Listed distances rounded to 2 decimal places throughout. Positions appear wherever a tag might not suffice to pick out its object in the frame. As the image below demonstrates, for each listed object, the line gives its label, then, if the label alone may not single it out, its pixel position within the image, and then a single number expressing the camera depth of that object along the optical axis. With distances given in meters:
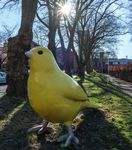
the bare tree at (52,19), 8.80
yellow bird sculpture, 2.20
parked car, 13.09
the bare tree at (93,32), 14.49
